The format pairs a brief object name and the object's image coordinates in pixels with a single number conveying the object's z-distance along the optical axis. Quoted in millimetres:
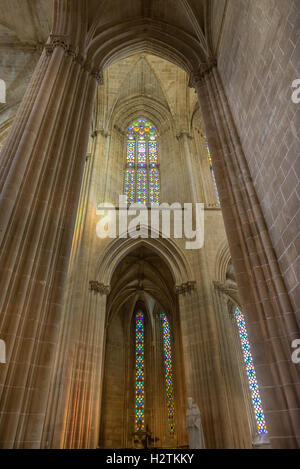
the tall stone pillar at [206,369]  7610
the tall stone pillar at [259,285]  3752
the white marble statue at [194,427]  6707
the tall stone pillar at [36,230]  3609
